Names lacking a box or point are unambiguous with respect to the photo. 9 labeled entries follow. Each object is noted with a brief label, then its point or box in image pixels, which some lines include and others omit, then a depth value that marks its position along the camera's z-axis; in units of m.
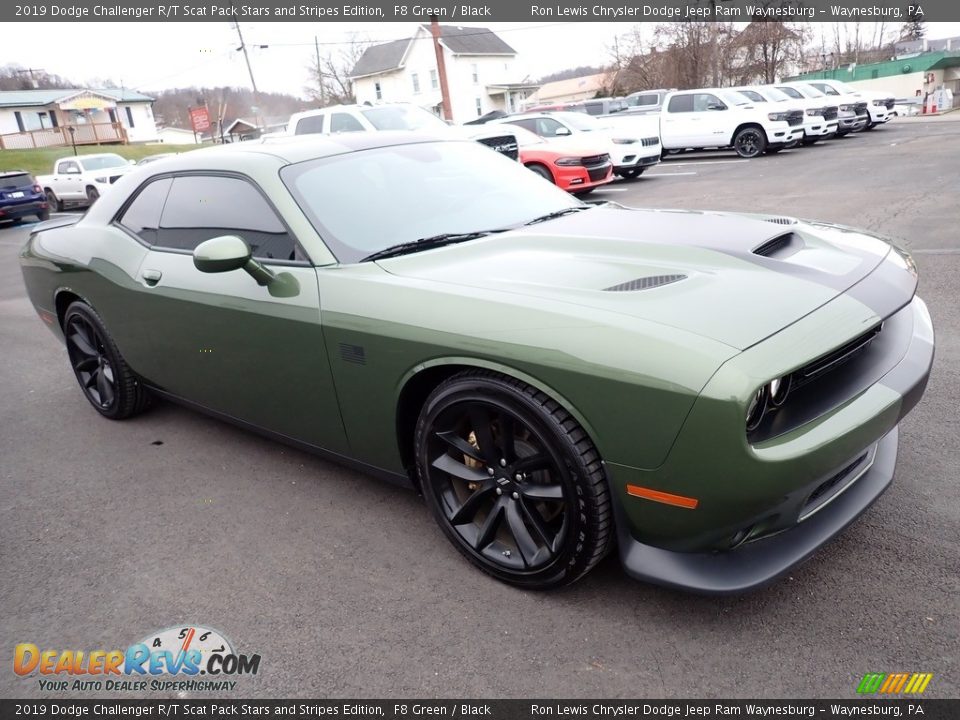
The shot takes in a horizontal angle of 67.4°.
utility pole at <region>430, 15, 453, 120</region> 24.02
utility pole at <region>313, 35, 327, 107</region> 56.52
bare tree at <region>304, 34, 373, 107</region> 57.44
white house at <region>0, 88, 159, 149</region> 50.91
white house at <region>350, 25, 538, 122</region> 51.38
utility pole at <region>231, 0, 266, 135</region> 39.81
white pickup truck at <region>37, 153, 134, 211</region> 20.64
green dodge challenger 1.99
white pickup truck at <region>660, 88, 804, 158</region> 17.30
